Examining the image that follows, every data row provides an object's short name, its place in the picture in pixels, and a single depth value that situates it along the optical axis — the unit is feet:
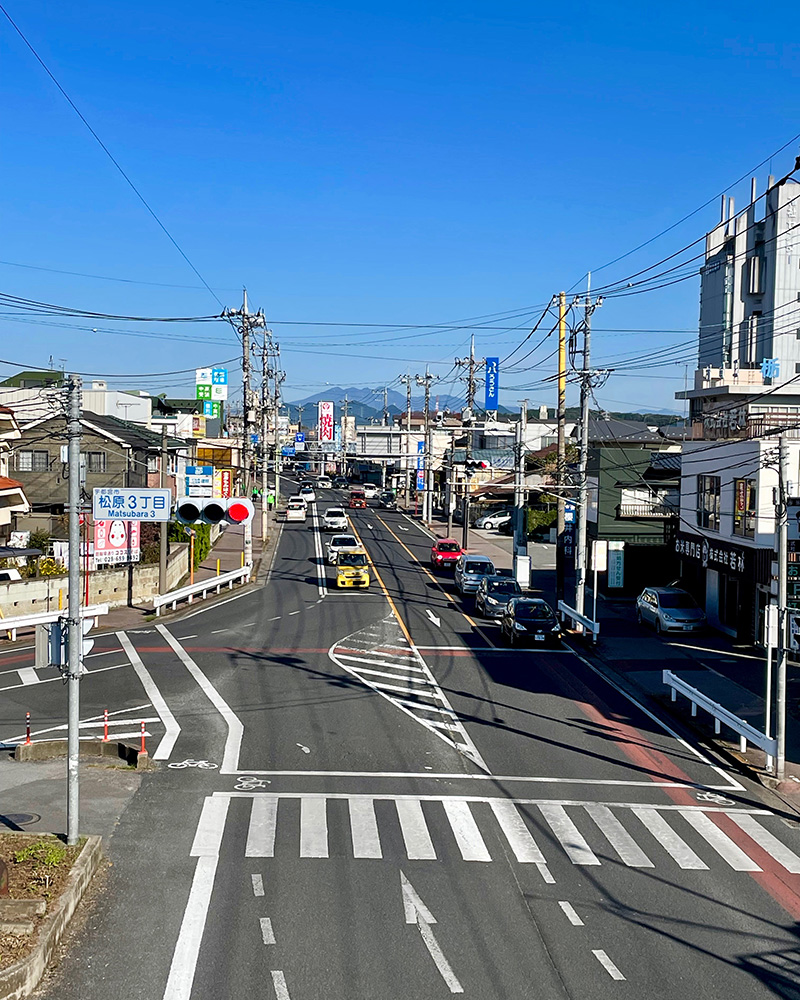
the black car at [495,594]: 127.85
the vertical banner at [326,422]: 414.62
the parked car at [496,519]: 267.80
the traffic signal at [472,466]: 167.94
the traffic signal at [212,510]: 104.78
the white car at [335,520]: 241.55
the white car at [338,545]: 181.78
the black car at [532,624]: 108.27
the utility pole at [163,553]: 130.04
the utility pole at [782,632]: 61.21
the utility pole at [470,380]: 213.87
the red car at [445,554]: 187.21
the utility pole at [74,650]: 44.70
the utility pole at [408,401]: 330.38
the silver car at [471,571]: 150.41
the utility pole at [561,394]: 127.75
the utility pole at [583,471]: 114.62
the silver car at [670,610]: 115.75
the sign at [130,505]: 115.44
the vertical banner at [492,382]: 239.30
